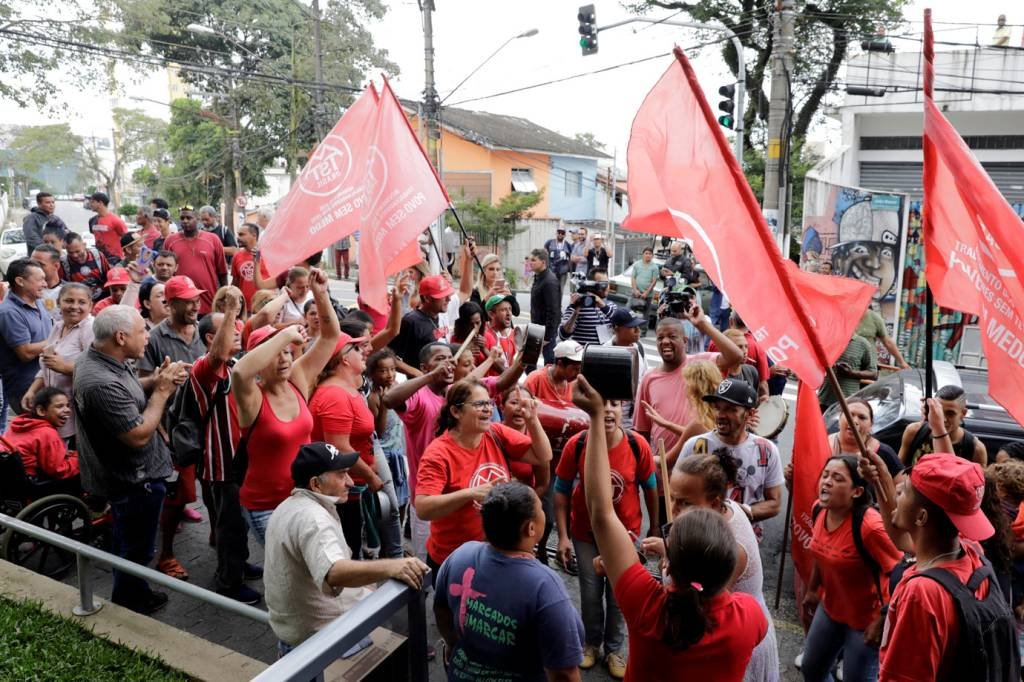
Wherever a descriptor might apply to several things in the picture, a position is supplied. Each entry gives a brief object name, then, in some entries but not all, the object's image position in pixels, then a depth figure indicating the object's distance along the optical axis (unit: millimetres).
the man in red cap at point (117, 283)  7676
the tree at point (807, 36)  23125
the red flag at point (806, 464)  4309
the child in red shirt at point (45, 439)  5262
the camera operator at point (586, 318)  8109
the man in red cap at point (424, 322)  6746
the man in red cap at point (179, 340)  5359
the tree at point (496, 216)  30000
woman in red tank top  4086
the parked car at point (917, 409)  6051
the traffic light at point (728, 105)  15867
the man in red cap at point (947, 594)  2504
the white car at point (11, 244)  20688
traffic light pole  15469
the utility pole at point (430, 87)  18516
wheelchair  5055
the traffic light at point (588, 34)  16922
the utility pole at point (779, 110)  13883
